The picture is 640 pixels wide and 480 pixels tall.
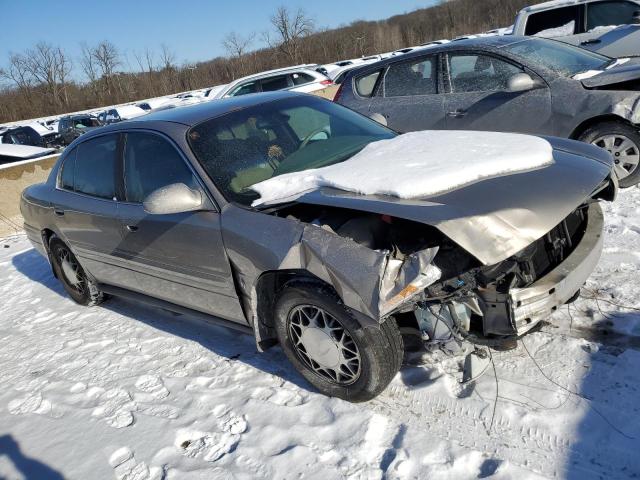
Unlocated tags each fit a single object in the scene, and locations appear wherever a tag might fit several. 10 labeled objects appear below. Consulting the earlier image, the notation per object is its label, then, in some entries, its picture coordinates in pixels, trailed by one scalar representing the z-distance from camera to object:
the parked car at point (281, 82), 14.02
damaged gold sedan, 2.44
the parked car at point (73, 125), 18.82
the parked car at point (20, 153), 10.80
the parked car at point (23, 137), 18.77
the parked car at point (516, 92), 5.02
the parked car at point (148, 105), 28.06
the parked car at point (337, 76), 15.53
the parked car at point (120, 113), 20.60
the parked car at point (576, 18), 9.02
